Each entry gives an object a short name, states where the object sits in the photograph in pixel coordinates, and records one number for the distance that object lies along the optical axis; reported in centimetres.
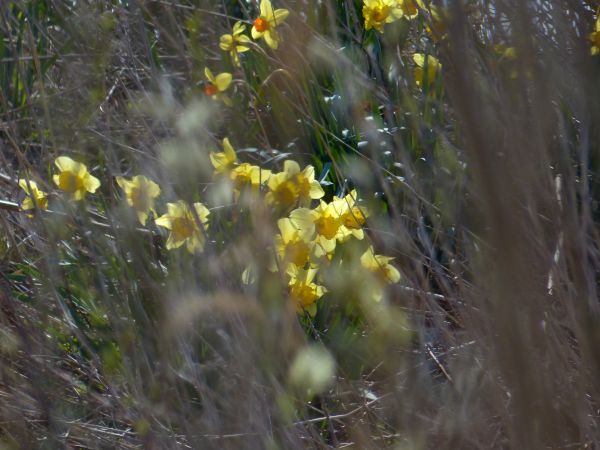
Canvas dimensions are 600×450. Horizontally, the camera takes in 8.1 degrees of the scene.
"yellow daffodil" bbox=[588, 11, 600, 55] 601
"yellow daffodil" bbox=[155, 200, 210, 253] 590
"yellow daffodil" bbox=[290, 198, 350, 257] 593
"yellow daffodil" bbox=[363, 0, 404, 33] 633
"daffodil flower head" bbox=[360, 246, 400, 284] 585
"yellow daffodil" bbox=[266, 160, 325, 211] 601
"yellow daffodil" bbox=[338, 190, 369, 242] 594
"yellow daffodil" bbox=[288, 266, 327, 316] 595
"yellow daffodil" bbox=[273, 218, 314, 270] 591
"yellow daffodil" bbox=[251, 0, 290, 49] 617
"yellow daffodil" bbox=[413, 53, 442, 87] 632
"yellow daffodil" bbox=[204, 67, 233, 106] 625
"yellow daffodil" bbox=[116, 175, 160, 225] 602
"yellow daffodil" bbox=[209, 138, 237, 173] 605
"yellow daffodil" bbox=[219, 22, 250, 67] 613
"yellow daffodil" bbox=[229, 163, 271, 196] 603
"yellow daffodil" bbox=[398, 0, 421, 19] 605
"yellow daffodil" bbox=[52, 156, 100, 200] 616
